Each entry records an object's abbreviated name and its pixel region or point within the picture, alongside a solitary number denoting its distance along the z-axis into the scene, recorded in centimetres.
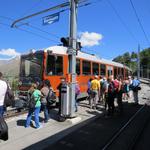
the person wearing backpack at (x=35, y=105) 541
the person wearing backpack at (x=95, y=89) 811
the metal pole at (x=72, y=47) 636
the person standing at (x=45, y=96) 584
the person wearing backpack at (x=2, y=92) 396
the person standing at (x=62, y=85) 632
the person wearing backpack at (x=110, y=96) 692
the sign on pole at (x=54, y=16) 812
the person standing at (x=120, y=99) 728
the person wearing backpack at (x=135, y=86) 913
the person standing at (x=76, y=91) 738
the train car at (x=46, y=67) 831
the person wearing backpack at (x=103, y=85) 931
